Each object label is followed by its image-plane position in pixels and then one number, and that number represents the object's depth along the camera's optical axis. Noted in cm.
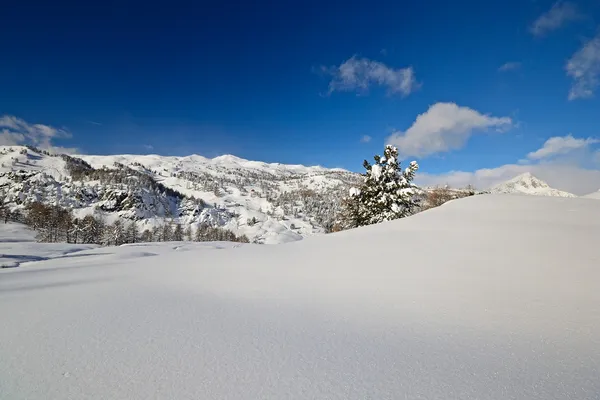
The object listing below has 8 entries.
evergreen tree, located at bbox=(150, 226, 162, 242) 9798
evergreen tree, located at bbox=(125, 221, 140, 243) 8402
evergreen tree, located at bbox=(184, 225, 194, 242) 11538
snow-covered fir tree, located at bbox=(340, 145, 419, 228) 2311
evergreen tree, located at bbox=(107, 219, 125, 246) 7825
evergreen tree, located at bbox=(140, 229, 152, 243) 9561
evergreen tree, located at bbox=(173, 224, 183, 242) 10456
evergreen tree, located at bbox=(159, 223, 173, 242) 9862
